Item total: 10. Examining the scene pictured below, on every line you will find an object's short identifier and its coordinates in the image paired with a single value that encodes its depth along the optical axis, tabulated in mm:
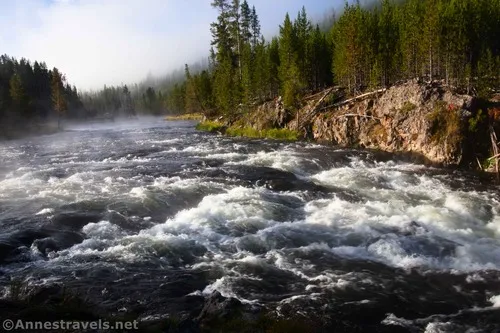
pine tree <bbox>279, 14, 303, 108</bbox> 62000
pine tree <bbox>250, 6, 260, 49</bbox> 103069
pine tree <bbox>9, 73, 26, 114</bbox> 96912
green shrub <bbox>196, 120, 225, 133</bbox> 70125
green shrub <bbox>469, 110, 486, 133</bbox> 32438
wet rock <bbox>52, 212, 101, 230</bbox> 19969
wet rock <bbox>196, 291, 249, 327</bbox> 10500
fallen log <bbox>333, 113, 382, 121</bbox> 43612
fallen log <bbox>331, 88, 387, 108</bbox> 48353
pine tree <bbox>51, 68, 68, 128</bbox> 98888
